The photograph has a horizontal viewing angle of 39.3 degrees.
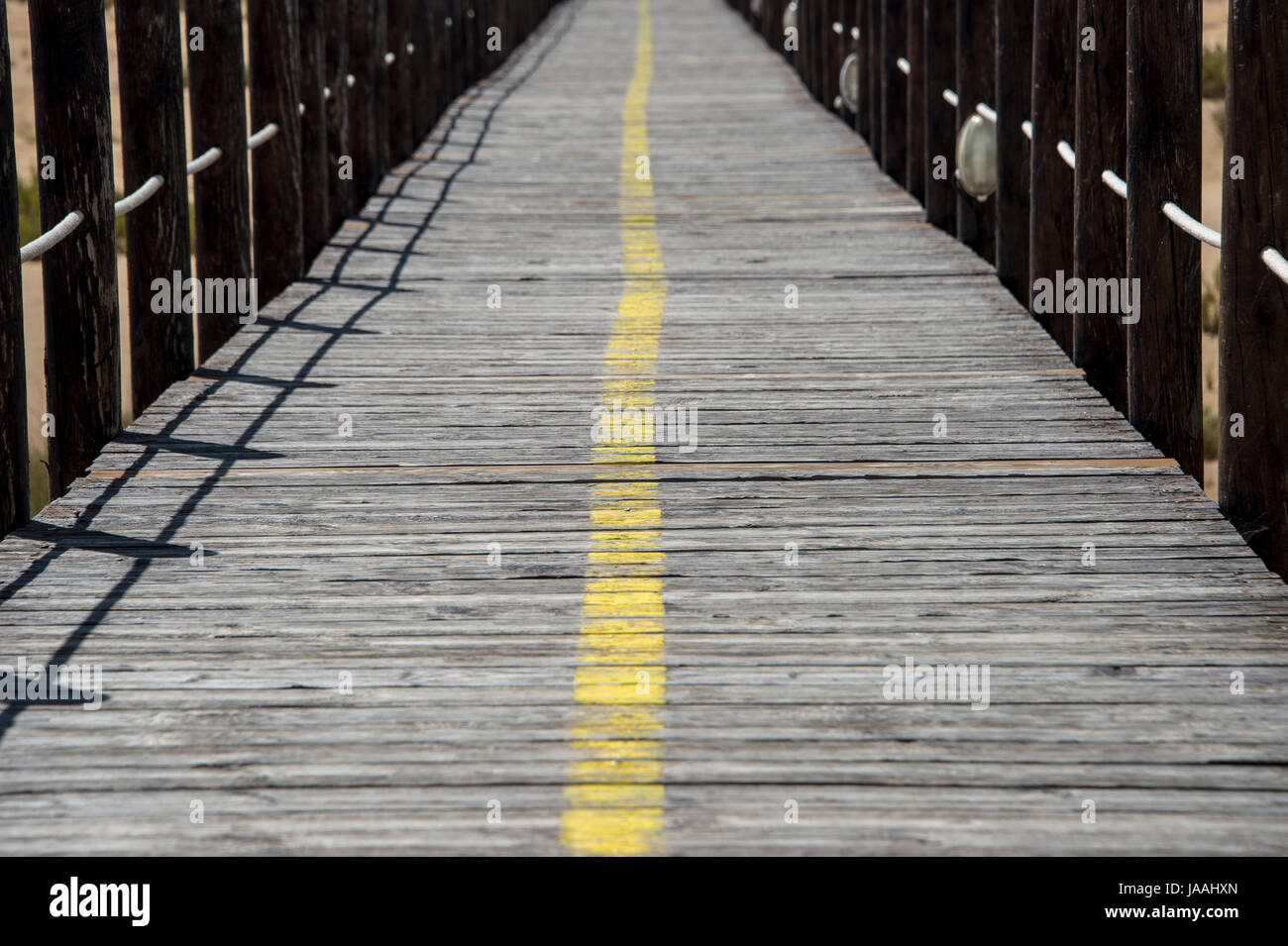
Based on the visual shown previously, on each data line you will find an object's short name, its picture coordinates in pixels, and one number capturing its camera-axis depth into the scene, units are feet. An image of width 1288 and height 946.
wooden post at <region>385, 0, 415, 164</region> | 53.36
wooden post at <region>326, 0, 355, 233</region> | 41.57
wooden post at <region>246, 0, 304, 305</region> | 36.01
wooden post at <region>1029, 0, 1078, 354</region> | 29.45
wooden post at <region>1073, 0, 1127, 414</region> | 26.43
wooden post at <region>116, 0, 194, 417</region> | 27.71
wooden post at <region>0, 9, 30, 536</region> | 20.25
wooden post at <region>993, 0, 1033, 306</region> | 32.63
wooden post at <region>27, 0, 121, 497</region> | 23.21
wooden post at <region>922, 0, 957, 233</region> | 40.14
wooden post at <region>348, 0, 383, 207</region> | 45.70
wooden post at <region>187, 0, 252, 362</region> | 31.68
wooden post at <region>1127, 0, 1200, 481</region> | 23.63
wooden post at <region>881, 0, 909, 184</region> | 46.93
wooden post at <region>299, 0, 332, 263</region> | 38.75
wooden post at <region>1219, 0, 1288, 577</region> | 19.02
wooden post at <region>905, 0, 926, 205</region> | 42.42
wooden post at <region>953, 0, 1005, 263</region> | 36.09
